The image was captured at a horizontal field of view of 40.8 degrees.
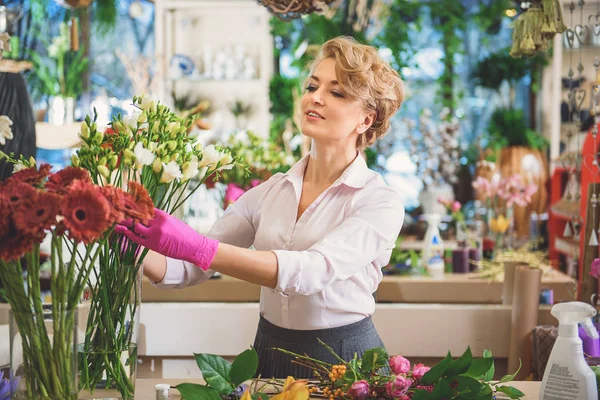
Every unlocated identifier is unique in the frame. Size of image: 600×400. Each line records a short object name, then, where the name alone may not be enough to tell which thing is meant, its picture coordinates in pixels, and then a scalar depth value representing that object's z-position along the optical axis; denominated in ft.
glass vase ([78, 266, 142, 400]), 4.41
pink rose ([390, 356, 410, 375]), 4.47
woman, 5.87
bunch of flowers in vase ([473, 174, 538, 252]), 13.64
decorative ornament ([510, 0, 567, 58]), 8.46
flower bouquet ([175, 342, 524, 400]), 4.31
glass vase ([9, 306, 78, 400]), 3.86
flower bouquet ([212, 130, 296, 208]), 12.52
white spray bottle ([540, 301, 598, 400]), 4.47
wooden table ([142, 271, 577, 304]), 11.26
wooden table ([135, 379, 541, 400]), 5.02
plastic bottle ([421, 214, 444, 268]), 12.41
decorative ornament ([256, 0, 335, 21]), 8.90
